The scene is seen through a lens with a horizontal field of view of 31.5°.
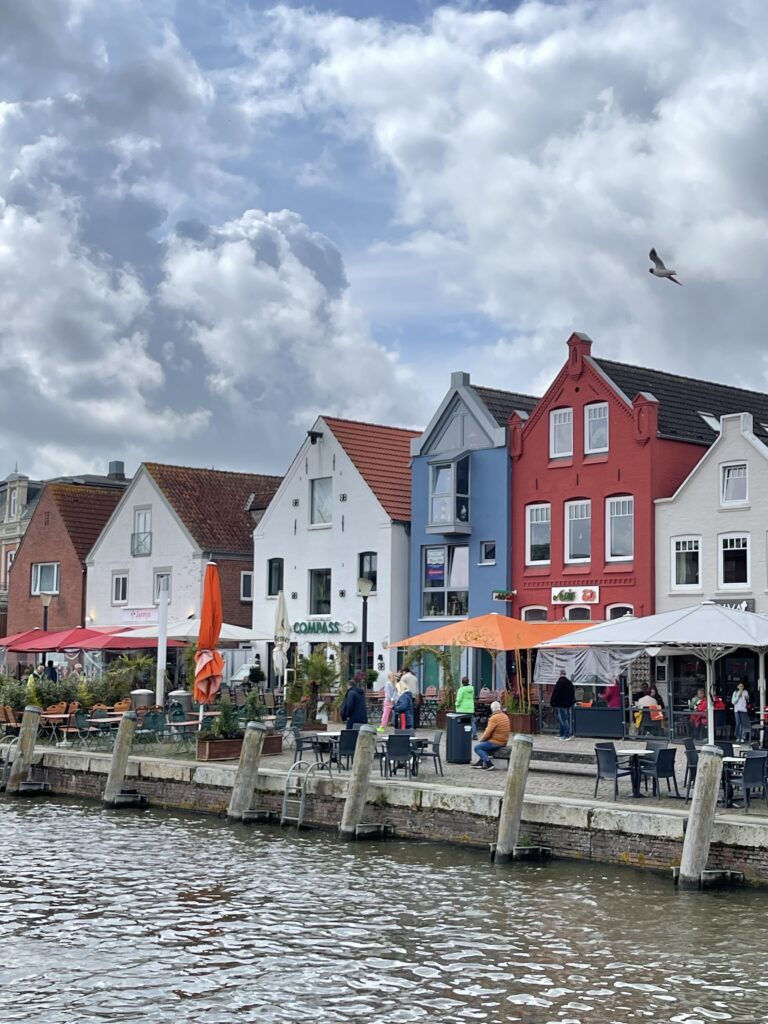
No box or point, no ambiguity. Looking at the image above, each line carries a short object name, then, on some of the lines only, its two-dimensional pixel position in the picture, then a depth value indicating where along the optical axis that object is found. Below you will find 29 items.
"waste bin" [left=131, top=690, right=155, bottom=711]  36.59
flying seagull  27.09
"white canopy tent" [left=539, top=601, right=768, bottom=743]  21.75
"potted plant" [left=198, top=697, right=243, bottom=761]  26.61
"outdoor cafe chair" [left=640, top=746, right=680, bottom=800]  20.77
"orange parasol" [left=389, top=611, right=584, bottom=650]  30.97
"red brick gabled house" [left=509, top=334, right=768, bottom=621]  39.97
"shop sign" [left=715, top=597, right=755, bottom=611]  36.84
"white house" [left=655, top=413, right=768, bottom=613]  37.31
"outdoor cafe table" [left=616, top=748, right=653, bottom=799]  21.09
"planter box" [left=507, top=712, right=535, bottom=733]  33.44
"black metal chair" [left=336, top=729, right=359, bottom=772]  24.22
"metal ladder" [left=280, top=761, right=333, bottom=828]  22.92
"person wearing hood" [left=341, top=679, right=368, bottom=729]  28.41
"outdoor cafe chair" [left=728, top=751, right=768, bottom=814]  19.30
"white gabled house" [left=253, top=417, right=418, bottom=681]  46.91
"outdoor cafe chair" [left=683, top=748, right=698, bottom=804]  21.52
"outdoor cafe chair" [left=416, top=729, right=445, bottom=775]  24.53
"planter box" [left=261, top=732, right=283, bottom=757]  28.28
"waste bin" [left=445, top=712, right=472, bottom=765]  26.55
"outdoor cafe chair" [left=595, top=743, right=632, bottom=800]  20.91
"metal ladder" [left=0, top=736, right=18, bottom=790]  29.45
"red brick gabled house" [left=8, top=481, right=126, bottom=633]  60.00
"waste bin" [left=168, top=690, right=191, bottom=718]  35.44
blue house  44.03
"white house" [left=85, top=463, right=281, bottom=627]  54.44
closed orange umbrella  28.50
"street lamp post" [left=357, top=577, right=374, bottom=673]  35.38
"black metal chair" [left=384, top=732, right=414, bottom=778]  23.34
